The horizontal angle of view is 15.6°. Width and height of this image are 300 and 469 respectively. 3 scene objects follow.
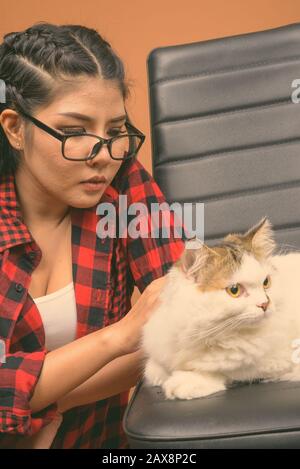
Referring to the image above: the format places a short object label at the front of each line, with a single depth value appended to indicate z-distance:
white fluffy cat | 1.24
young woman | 1.36
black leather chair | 1.65
